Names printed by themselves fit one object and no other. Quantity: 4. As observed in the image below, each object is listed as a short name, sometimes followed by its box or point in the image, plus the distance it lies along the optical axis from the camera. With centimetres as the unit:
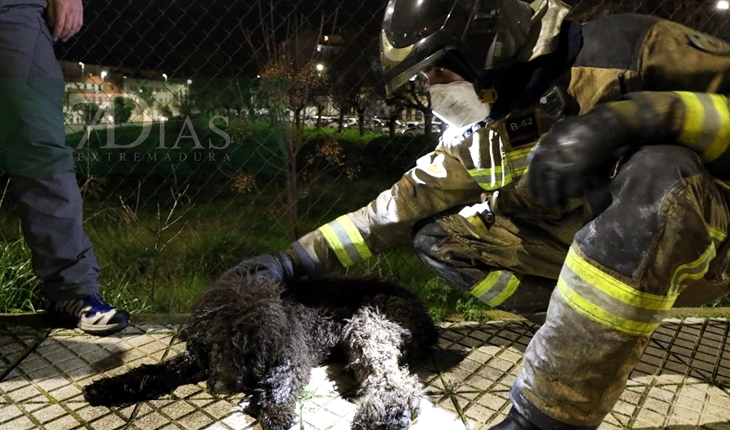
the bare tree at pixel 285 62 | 382
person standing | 252
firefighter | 138
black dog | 195
